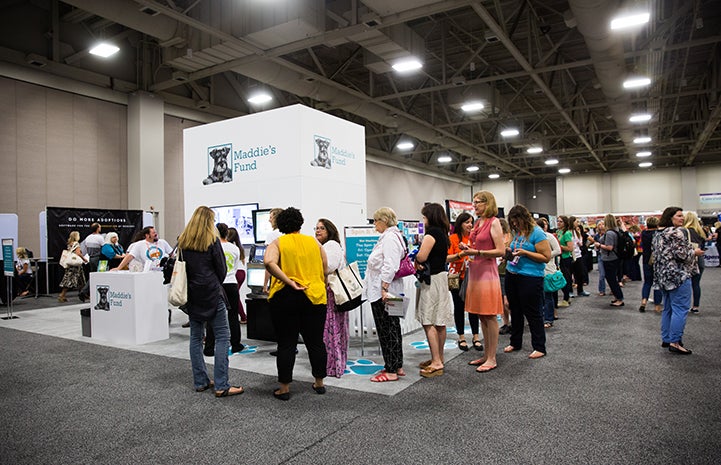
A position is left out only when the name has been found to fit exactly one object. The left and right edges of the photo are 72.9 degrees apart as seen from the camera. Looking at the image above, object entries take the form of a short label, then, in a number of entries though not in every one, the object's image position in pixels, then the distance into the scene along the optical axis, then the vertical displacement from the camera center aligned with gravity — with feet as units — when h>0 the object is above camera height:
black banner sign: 32.22 +1.55
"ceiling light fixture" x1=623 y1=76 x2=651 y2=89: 34.04 +10.75
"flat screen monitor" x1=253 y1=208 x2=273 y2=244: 22.57 +0.81
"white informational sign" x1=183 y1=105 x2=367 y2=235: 22.24 +3.79
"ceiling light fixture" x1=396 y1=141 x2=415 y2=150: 61.16 +11.78
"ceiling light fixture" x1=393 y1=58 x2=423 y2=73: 31.48 +11.35
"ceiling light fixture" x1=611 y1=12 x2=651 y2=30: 22.93 +10.27
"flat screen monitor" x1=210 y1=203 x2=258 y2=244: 23.29 +1.20
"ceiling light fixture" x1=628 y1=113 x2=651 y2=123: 44.95 +10.87
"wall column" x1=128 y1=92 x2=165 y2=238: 37.88 +7.12
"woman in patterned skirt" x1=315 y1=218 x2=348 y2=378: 13.05 -2.40
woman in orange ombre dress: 13.12 -1.05
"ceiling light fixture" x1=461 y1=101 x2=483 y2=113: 42.11 +11.45
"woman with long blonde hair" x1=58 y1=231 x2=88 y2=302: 30.81 -1.79
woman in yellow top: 11.23 -1.28
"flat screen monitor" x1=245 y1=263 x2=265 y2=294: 19.03 -1.36
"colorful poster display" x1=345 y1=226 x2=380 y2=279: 18.01 -0.20
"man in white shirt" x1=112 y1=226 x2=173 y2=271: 19.99 -0.49
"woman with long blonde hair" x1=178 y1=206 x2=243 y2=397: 11.55 -1.07
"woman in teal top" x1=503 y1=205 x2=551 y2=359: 14.34 -1.03
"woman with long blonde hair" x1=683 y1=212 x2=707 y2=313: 19.39 +0.12
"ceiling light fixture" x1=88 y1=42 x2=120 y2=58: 29.53 +11.99
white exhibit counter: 17.90 -2.36
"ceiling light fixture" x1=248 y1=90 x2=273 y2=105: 39.01 +11.59
